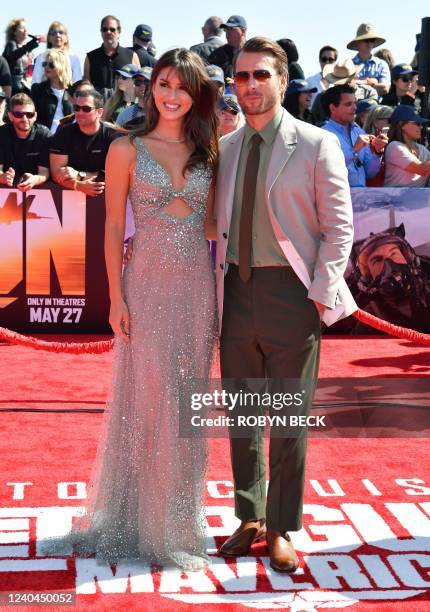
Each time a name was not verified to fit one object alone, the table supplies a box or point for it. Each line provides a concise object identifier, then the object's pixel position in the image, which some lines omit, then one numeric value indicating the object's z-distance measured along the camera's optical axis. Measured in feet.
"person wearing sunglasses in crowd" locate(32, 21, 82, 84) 33.78
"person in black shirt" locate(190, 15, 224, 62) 36.70
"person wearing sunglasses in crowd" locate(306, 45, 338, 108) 36.76
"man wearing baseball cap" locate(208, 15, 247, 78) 35.29
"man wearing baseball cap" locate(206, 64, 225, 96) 26.44
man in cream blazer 11.37
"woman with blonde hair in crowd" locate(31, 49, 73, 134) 31.99
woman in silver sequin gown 11.69
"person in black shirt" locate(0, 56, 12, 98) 34.81
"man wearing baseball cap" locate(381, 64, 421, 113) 36.32
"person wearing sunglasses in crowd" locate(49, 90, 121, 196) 25.73
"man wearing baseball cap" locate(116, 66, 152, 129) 28.25
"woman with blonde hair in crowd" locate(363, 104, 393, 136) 30.91
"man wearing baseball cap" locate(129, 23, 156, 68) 36.22
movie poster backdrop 25.82
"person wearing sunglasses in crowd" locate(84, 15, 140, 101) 34.50
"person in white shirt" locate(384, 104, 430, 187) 27.17
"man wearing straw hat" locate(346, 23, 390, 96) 37.99
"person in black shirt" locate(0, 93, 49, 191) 26.11
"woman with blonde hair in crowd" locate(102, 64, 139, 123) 30.76
